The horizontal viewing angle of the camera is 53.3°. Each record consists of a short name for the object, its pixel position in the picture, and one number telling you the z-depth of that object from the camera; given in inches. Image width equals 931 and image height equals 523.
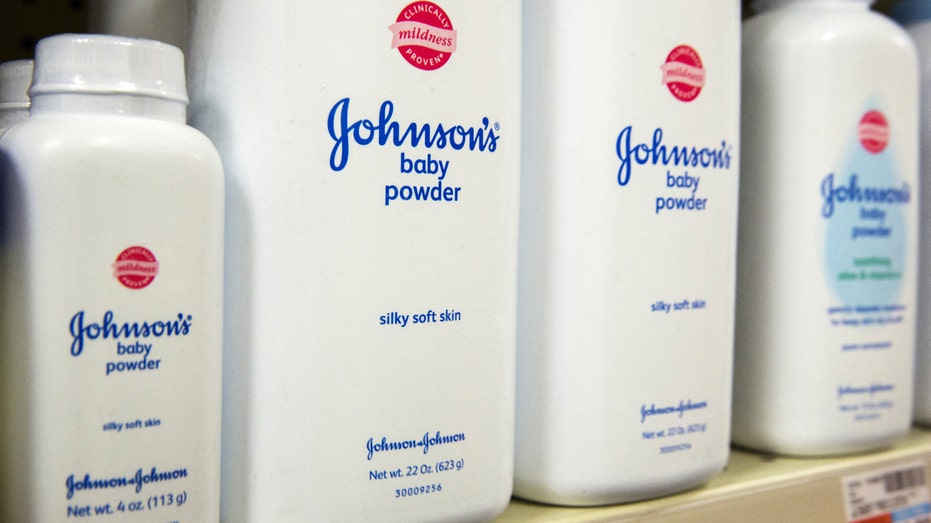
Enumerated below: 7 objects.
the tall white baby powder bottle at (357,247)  16.0
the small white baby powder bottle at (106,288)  14.1
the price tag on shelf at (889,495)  24.1
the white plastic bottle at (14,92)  17.4
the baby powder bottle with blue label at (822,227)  24.0
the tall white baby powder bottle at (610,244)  19.7
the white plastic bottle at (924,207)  27.9
